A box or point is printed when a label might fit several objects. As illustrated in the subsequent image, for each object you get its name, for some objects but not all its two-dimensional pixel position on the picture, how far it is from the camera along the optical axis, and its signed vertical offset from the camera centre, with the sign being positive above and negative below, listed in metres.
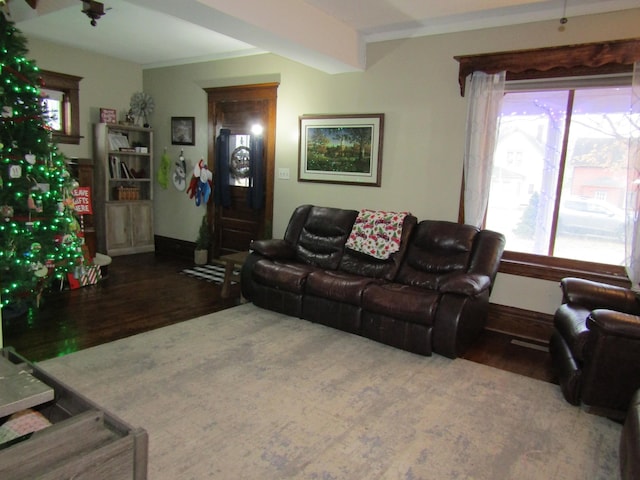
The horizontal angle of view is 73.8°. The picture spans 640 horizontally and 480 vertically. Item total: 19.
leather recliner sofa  3.15 -0.87
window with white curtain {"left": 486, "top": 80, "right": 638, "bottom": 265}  3.42 +0.11
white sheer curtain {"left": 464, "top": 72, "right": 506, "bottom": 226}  3.67 +0.37
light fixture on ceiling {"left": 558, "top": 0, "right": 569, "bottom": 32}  3.32 +1.29
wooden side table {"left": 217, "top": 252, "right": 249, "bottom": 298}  4.41 -1.03
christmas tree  3.32 -0.19
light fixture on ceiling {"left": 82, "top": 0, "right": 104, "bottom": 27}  3.51 +1.29
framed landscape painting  4.43 +0.29
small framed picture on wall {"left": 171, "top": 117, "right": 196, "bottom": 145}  5.97 +0.54
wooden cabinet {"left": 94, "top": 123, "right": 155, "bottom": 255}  5.86 -0.31
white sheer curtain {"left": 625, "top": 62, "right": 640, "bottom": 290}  3.12 -0.02
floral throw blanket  3.89 -0.52
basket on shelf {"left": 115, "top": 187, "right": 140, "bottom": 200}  6.13 -0.38
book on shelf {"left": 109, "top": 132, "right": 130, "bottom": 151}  5.95 +0.35
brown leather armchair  2.30 -0.97
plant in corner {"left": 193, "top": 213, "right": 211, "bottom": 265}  5.79 -1.02
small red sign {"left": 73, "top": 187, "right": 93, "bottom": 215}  4.58 -0.38
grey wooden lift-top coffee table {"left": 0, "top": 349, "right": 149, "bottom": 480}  0.92 -0.65
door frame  5.16 +0.73
